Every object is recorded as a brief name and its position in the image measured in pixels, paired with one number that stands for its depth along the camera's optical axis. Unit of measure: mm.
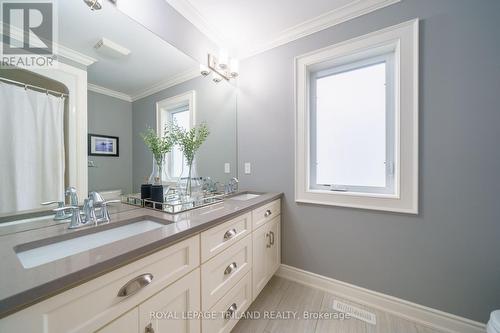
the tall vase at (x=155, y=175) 1262
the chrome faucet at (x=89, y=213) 842
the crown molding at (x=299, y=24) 1462
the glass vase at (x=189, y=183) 1488
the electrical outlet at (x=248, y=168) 2068
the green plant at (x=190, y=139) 1454
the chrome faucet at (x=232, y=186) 1943
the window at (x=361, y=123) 1348
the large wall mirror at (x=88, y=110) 796
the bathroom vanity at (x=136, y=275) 465
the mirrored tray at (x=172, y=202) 1155
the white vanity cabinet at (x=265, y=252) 1413
